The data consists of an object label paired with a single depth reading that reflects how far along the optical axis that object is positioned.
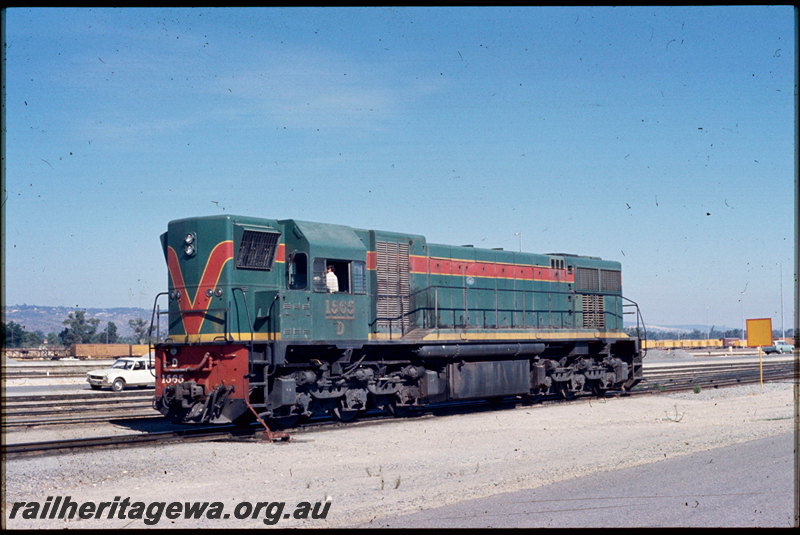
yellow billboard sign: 26.84
